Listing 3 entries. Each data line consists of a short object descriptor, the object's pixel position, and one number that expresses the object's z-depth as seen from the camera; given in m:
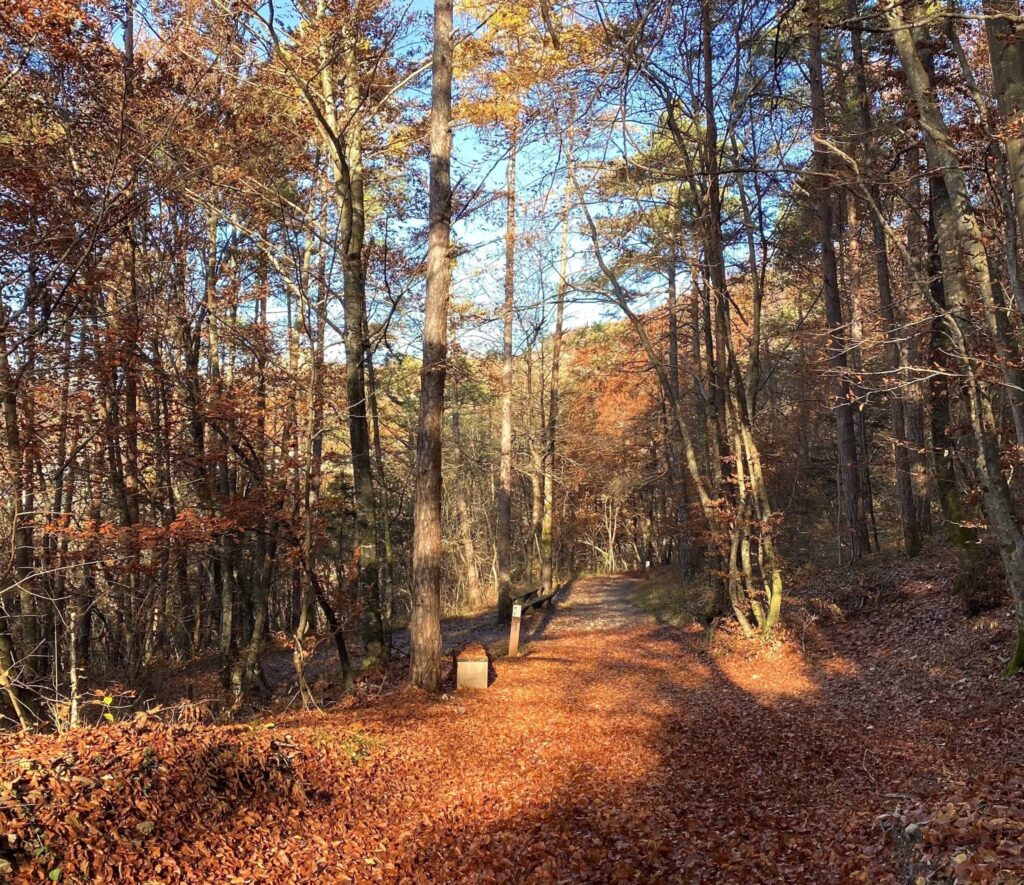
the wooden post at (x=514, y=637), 11.73
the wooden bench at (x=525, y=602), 11.74
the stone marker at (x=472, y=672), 8.89
